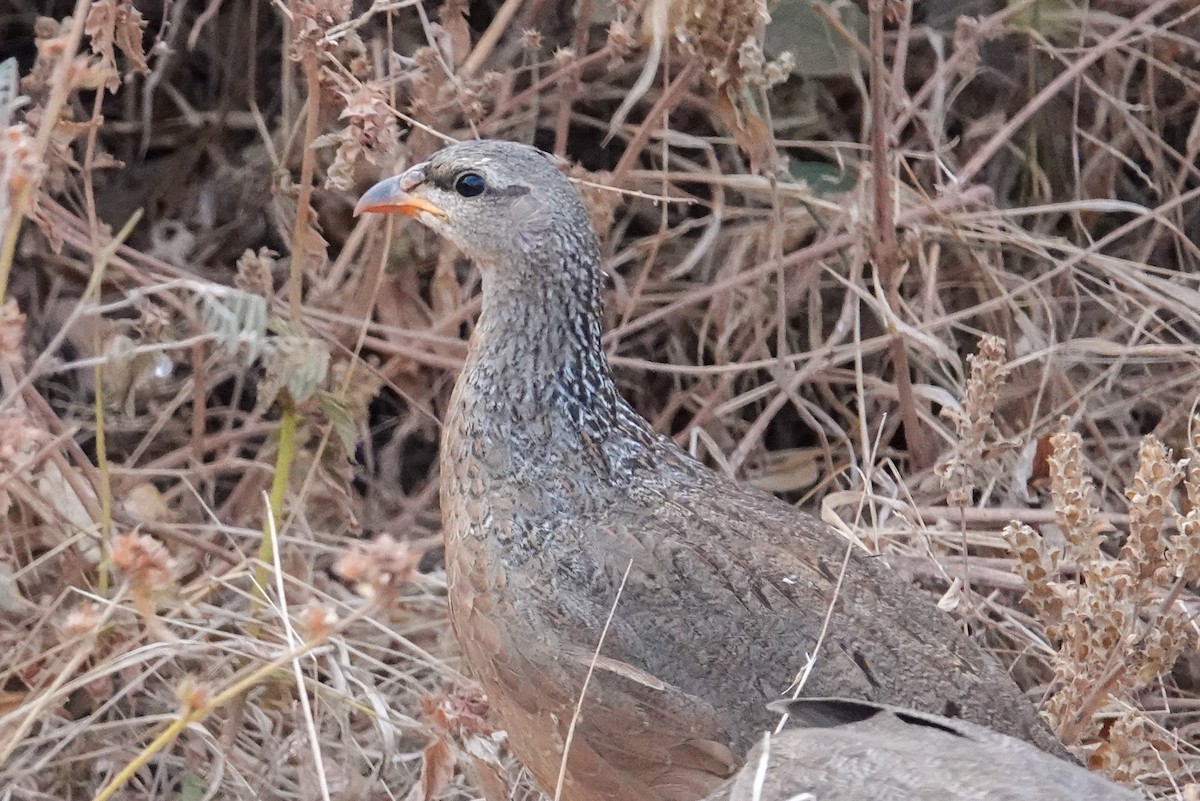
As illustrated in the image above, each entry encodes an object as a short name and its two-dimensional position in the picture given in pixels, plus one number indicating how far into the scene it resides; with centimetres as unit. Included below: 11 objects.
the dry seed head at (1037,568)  589
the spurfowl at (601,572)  534
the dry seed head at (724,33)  618
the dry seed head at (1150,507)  552
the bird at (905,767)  417
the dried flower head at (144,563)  393
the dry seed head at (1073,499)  575
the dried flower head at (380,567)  365
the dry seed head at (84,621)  409
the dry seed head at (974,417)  631
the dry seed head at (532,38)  704
